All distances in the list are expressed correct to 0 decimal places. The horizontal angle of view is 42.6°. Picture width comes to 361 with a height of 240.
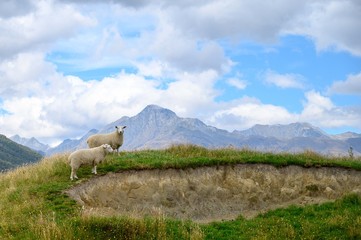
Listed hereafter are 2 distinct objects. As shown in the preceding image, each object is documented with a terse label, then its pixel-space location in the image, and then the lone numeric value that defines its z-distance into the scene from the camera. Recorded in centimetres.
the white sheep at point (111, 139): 3428
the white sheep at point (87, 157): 2817
